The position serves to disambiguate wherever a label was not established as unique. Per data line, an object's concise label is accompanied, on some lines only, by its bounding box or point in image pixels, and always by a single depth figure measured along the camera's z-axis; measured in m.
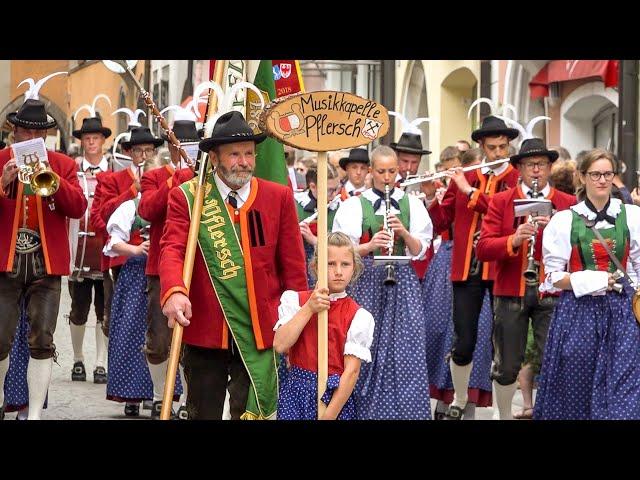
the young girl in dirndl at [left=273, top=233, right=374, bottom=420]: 10.99
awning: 29.84
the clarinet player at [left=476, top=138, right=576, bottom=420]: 16.28
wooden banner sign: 11.13
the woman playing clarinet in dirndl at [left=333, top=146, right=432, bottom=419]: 15.96
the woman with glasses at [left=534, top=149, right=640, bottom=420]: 14.02
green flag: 13.81
